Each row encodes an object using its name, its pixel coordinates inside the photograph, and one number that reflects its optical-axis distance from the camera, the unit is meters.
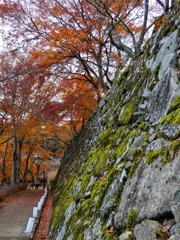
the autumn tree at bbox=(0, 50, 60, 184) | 13.67
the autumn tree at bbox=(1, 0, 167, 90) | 9.74
